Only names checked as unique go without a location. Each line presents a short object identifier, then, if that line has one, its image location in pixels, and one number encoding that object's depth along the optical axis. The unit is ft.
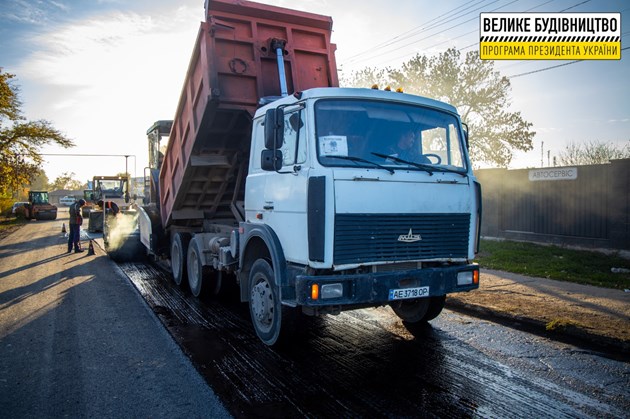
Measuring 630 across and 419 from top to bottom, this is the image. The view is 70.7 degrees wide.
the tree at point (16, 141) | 83.87
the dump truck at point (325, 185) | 13.65
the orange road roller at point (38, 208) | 111.24
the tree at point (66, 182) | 338.34
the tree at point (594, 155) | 86.29
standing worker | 45.19
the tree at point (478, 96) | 84.17
